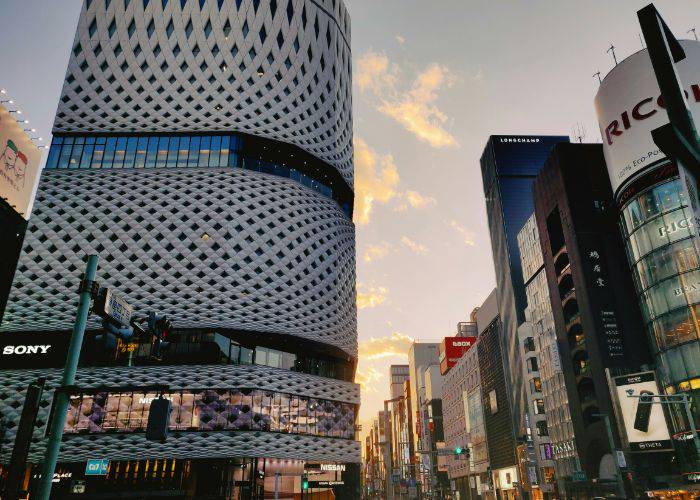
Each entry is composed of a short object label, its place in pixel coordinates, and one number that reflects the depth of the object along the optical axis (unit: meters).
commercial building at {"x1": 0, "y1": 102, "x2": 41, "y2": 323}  72.75
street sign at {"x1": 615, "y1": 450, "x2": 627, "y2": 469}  39.58
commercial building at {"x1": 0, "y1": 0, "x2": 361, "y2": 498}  55.91
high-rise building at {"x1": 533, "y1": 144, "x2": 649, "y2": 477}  60.69
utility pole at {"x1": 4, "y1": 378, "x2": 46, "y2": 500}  15.15
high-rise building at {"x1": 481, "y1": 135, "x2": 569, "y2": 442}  103.75
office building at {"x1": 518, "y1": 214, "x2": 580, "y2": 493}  75.19
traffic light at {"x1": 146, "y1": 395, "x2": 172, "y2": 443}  10.62
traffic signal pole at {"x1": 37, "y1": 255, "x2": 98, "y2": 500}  10.67
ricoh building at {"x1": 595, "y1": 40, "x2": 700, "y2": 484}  53.47
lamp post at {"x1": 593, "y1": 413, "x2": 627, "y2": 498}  34.06
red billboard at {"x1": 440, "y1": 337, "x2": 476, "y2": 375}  151.50
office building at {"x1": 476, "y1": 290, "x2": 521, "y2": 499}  99.19
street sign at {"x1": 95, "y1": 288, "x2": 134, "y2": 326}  11.27
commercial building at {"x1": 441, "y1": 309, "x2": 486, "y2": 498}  125.56
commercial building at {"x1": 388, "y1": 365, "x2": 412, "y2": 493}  188.48
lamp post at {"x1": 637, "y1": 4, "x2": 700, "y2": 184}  8.30
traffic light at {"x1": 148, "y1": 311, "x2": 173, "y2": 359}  12.30
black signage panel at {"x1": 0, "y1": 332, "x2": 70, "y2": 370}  60.34
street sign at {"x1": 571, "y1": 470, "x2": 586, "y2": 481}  65.31
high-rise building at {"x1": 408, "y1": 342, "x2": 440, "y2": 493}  169.38
